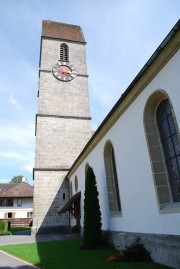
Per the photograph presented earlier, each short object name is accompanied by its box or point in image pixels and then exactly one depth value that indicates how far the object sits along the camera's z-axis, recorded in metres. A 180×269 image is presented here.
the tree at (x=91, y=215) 10.67
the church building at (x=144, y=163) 6.66
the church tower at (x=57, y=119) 21.31
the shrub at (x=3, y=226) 25.58
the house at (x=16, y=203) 44.34
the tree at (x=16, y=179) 76.39
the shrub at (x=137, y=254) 7.46
